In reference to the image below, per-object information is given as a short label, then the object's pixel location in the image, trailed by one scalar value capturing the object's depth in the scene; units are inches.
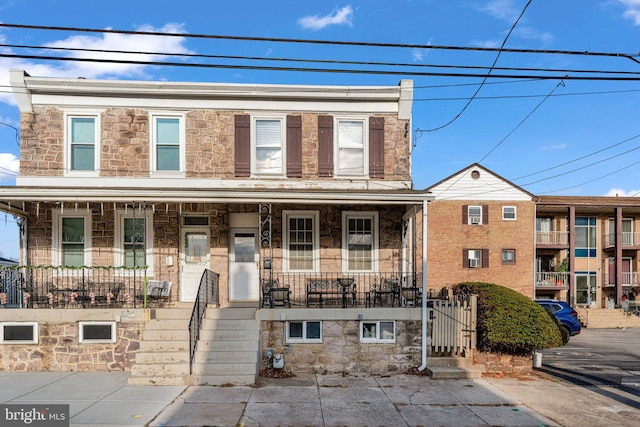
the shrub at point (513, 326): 405.4
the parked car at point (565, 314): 677.3
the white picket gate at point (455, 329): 423.8
